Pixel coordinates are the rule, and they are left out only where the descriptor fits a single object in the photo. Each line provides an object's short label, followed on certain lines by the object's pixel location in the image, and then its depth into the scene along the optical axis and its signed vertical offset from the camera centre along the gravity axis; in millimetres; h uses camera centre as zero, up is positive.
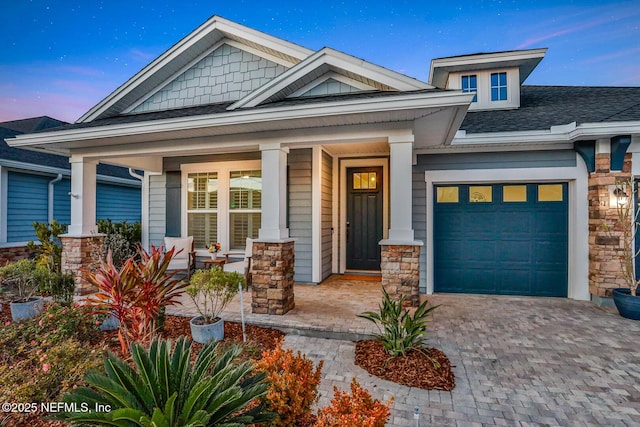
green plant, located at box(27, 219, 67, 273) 6121 -697
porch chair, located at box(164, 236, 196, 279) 6570 -880
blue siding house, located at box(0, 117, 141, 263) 7426 +595
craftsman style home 4395 +1040
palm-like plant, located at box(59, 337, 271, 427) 1436 -912
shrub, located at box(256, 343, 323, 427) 1734 -987
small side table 6532 -981
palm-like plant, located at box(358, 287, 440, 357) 3230 -1231
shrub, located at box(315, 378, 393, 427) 1464 -962
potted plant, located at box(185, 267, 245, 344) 3611 -914
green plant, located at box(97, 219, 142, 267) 6937 -521
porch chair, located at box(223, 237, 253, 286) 5855 -985
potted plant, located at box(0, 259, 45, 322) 4340 -1136
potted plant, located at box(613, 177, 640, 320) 4535 -489
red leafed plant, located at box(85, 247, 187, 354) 3033 -767
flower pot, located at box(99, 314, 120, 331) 3982 -1399
